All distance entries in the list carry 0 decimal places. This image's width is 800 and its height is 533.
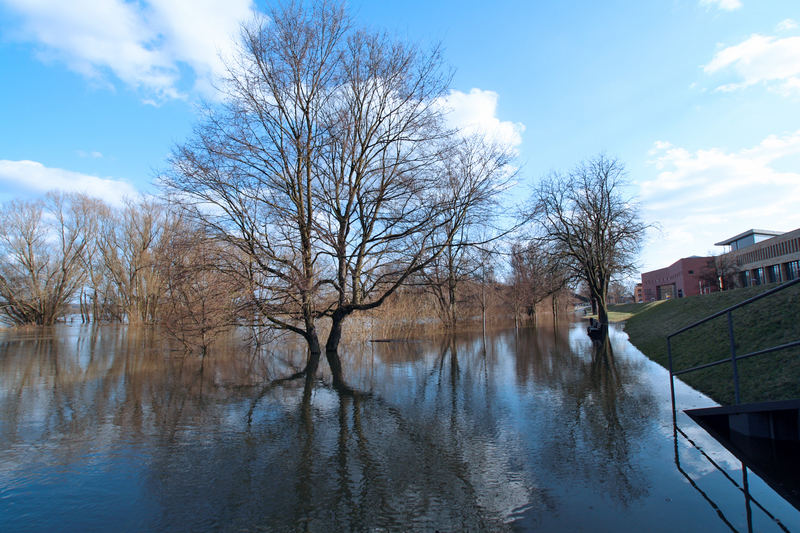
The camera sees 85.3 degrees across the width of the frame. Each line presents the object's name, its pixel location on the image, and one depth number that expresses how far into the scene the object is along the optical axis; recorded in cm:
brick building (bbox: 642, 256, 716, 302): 6441
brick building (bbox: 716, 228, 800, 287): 5338
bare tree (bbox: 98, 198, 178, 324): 4538
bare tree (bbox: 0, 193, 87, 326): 4550
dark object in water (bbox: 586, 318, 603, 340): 2238
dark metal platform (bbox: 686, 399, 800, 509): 458
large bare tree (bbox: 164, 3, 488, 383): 1442
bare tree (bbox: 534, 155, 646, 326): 2927
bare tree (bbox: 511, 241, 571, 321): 3053
